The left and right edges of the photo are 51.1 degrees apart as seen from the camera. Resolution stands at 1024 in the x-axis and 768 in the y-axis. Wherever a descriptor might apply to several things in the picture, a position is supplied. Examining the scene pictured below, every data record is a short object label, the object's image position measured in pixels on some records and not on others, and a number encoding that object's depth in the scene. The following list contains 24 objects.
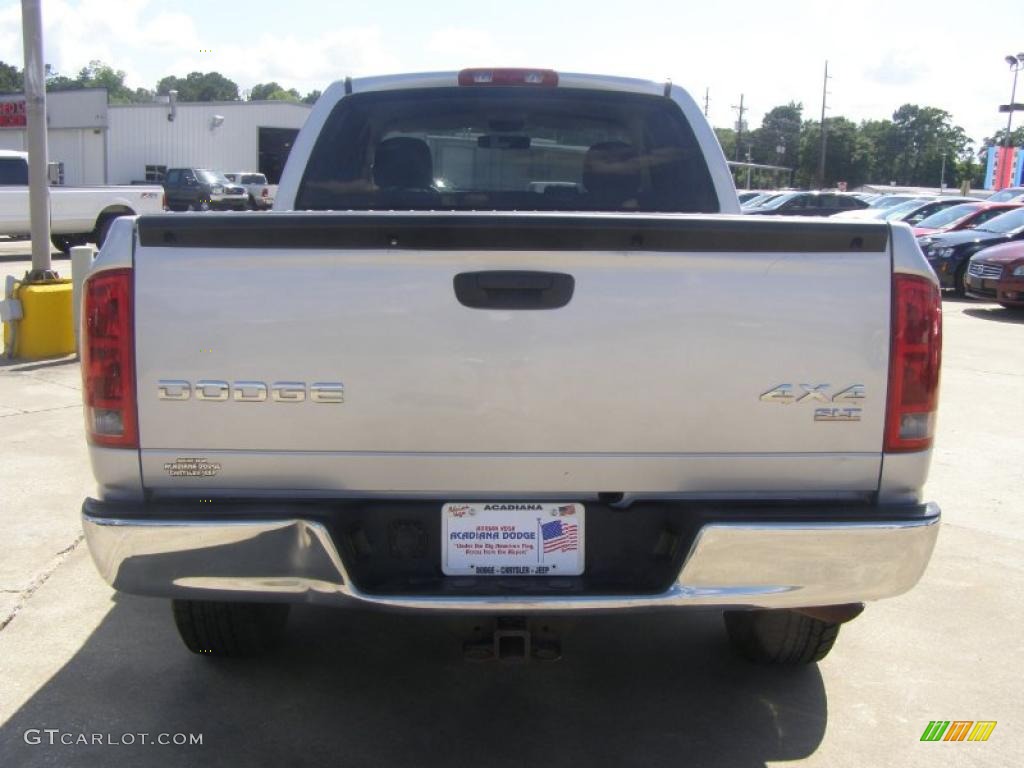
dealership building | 45.75
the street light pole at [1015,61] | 64.81
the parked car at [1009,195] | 28.45
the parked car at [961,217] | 20.26
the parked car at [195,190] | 36.28
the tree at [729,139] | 117.12
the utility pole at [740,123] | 94.19
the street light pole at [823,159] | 79.16
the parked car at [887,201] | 28.17
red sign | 44.56
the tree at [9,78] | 114.44
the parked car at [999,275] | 15.53
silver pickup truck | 2.71
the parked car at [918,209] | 22.19
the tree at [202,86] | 147.50
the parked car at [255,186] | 41.25
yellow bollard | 9.80
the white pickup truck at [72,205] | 20.66
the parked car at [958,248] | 18.14
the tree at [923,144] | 105.44
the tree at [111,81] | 147.25
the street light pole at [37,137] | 9.64
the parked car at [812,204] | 28.19
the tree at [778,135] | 111.88
